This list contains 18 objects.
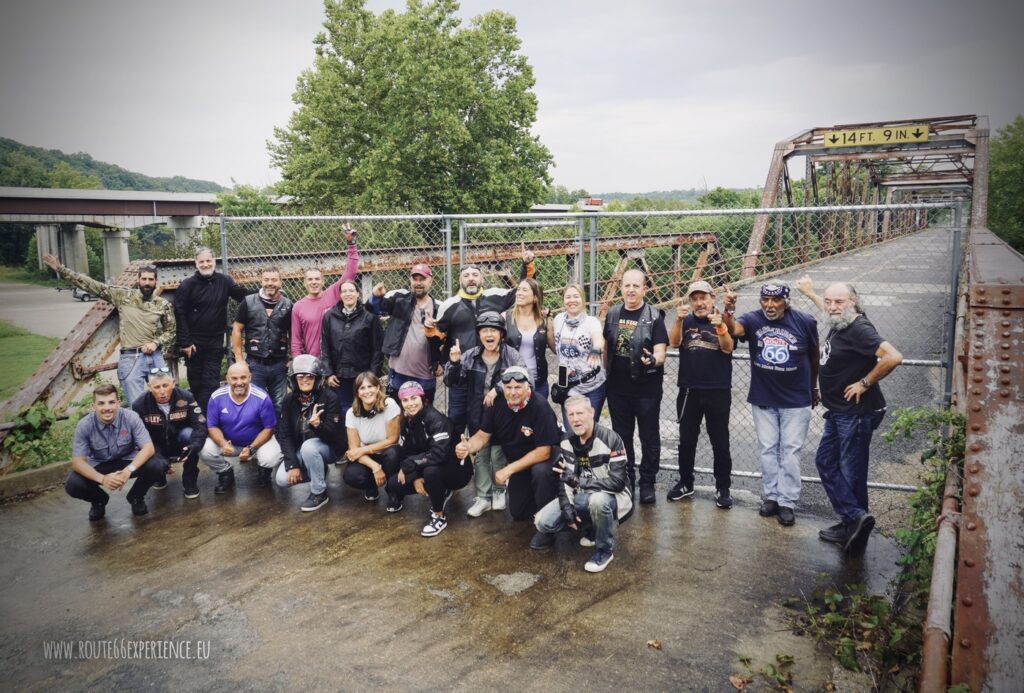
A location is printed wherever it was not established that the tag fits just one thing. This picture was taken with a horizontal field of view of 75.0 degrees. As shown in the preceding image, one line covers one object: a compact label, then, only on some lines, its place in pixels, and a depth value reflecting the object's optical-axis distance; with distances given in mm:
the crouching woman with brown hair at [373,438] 5555
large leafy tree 24672
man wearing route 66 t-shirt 5027
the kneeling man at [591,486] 4527
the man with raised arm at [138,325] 6656
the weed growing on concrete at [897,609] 3307
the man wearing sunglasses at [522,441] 4949
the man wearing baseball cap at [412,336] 6086
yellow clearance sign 19031
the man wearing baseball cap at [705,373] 5254
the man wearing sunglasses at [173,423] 5969
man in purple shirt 6051
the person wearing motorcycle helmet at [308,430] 5824
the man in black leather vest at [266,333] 6738
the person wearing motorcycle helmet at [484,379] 5281
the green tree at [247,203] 29625
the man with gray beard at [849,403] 4602
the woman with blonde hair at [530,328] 5539
